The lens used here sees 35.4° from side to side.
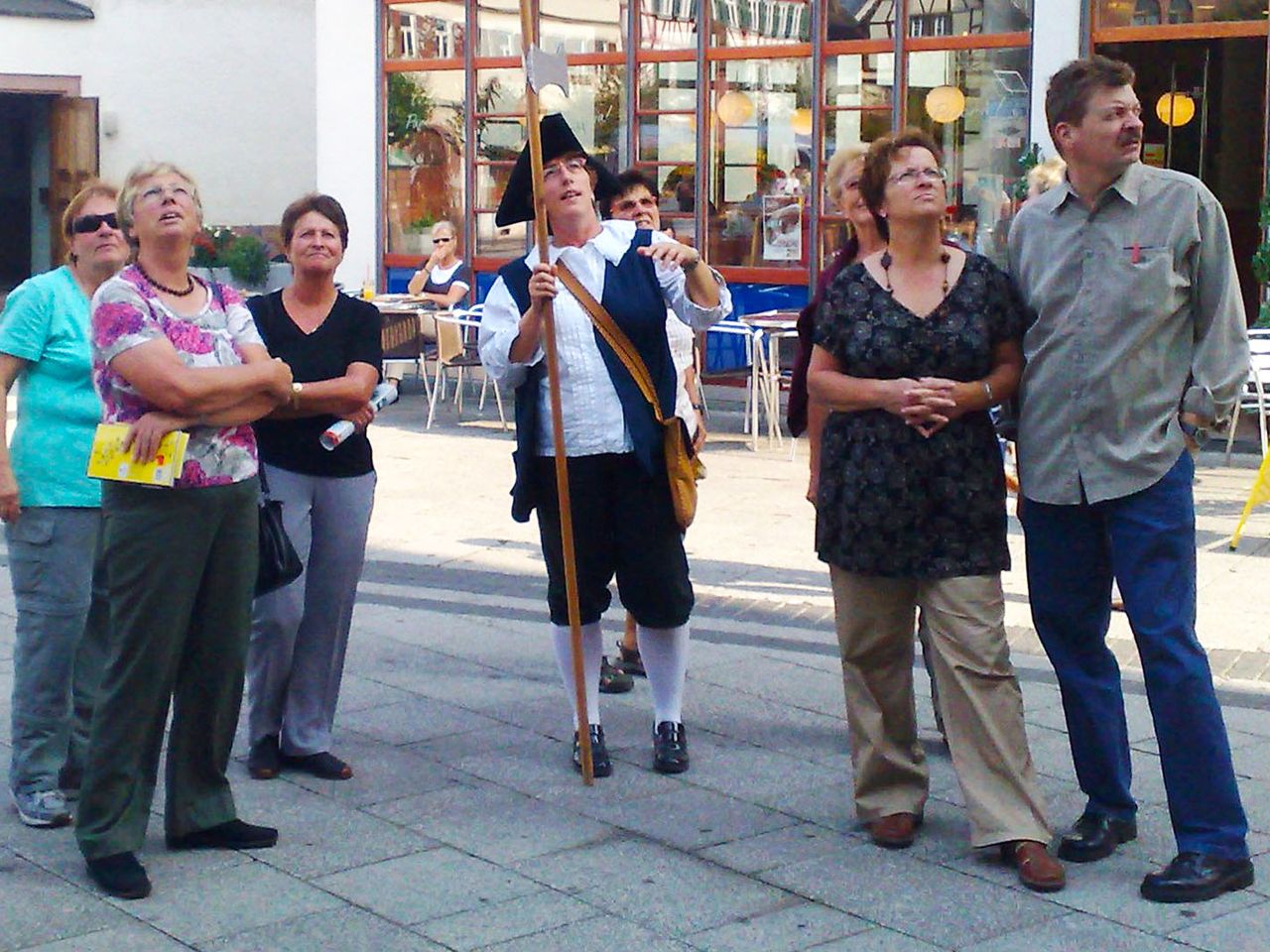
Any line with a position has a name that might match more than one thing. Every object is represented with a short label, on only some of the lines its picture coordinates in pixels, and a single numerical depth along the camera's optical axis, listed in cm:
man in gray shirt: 477
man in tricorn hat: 584
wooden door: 2403
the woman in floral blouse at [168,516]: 480
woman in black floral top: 495
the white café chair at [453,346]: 1499
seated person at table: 1667
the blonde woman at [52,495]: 537
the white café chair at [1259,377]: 1159
